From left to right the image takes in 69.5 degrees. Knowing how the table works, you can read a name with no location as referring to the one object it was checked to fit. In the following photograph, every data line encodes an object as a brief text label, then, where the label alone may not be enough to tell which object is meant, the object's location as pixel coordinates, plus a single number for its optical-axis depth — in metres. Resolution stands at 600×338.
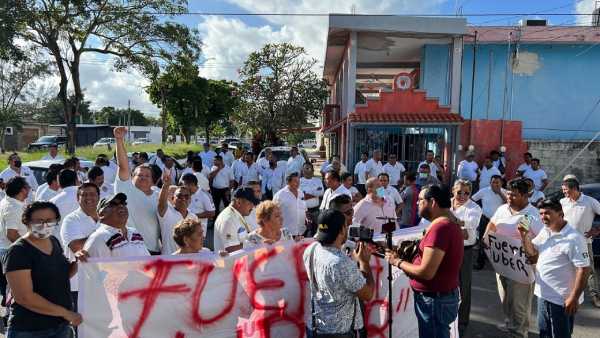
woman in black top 2.65
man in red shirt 3.00
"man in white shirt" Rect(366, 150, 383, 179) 10.94
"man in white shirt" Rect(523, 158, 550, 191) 9.59
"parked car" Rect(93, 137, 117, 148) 39.22
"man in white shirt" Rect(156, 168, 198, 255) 4.36
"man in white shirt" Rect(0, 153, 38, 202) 8.05
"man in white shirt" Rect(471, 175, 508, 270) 6.55
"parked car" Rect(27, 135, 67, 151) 32.16
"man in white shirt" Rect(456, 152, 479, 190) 10.57
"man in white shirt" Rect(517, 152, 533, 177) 9.74
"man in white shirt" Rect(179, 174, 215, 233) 5.84
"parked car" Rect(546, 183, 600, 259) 6.64
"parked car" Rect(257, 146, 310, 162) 13.77
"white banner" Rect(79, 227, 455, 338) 3.38
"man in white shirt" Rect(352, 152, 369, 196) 10.98
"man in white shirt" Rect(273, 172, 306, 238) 5.89
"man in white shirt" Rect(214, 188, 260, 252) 4.17
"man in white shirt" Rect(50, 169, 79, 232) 4.76
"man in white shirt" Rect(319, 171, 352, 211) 6.32
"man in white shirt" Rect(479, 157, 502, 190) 9.90
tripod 3.37
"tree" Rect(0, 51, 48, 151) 33.29
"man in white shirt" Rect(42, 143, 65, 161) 10.93
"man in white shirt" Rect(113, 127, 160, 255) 4.34
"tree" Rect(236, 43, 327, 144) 21.84
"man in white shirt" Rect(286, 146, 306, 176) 10.83
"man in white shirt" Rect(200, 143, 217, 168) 12.36
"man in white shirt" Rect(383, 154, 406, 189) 10.95
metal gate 13.65
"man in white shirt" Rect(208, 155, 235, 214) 10.21
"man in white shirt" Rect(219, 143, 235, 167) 13.39
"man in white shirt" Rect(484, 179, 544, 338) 4.28
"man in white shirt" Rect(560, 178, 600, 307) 5.43
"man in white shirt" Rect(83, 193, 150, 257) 3.36
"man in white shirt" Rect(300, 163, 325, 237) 7.66
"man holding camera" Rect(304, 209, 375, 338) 2.73
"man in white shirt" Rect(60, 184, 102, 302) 3.57
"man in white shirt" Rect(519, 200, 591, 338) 3.34
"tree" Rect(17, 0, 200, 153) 15.95
